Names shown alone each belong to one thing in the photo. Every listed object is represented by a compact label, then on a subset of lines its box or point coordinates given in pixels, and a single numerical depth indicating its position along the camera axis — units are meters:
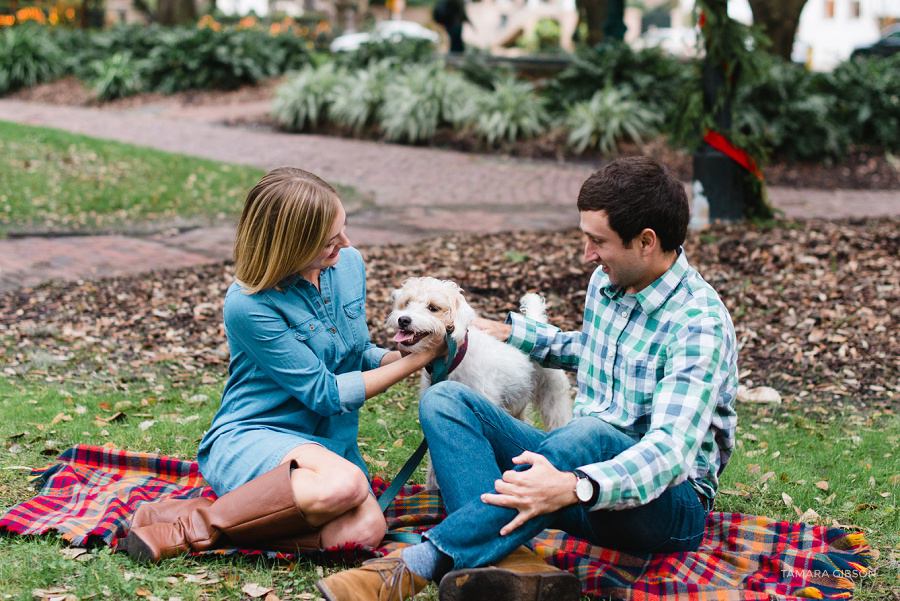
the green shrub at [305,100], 15.16
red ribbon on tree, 8.27
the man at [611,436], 2.63
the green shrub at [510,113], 13.55
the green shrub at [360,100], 14.66
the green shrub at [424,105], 14.07
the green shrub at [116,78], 18.62
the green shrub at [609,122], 13.14
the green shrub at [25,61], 19.95
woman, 3.08
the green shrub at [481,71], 15.99
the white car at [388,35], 17.81
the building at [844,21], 49.41
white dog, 3.47
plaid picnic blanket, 3.06
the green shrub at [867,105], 13.32
